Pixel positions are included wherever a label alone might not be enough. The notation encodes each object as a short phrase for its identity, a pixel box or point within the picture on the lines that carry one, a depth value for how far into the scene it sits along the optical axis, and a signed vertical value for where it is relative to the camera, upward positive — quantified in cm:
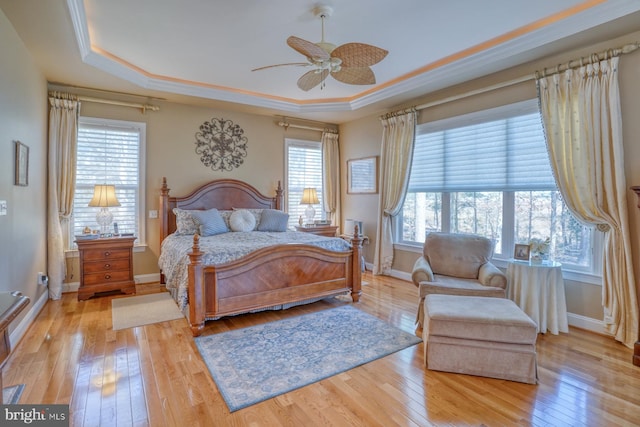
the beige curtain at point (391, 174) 480 +53
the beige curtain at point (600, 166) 280 +42
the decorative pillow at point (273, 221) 494 -22
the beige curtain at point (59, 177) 400 +33
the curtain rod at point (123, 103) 428 +140
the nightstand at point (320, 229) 548 -37
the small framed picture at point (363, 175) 556 +58
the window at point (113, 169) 434 +49
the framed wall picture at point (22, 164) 292 +36
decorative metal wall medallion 515 +101
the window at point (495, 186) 338 +29
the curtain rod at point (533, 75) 279 +141
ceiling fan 251 +124
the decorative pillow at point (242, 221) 471 -21
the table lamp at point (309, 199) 565 +14
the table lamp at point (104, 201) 407 +4
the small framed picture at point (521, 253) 330 -43
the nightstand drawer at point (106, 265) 400 -77
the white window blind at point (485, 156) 352 +67
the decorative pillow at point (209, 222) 439 -22
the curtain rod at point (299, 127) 574 +148
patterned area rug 222 -119
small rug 332 -118
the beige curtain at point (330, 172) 616 +67
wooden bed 300 -76
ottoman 223 -94
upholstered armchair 307 -62
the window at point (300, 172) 595 +66
